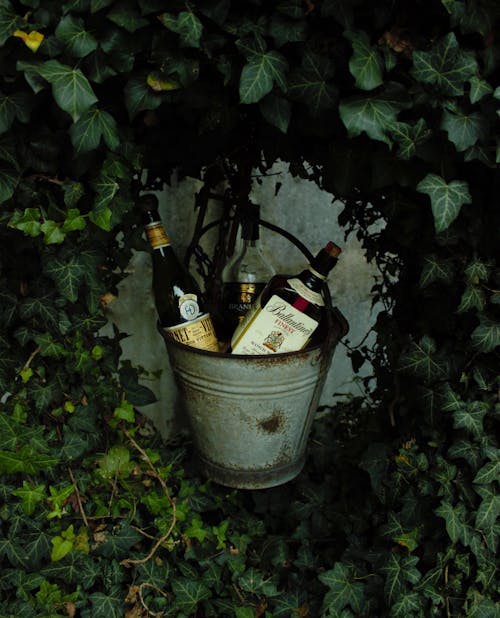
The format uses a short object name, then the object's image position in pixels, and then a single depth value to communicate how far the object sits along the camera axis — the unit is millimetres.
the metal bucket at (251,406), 1417
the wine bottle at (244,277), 1637
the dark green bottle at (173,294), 1498
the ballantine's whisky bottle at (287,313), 1402
